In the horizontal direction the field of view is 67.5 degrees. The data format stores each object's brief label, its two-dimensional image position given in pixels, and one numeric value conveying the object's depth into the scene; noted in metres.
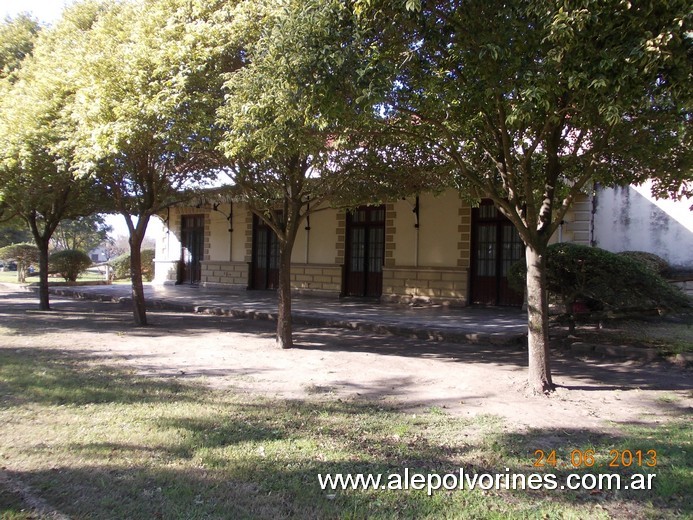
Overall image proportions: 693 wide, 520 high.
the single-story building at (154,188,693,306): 13.41
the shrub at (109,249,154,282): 29.41
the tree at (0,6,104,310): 9.31
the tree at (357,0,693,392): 4.30
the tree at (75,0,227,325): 7.26
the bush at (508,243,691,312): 8.05
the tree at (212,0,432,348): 5.28
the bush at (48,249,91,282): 23.41
